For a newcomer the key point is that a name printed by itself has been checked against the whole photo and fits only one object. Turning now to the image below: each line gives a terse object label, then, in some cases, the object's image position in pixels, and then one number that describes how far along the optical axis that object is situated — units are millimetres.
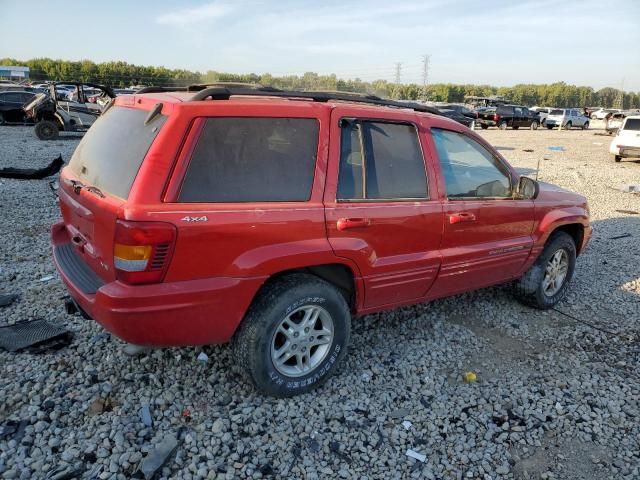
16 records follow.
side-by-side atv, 15766
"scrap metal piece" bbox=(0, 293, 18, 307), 4216
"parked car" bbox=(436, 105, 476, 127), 22212
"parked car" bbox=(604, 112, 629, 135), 34219
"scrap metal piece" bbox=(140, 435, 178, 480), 2498
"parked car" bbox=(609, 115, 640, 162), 16219
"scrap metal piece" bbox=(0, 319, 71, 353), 3562
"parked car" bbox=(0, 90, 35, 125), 19875
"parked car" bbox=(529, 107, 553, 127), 37144
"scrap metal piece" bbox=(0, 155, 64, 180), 9703
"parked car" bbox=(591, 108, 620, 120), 43741
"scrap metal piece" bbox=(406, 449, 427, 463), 2756
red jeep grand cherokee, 2604
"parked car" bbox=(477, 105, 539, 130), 32875
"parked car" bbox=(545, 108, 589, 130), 37906
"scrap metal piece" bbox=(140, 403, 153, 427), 2879
